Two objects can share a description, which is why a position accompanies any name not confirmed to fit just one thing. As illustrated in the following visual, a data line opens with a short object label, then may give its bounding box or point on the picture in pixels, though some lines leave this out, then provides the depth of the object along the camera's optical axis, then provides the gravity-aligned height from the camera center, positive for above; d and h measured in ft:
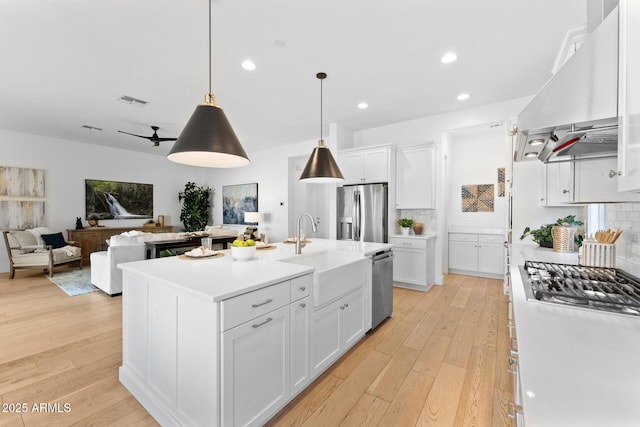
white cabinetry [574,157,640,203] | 5.97 +0.70
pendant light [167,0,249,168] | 5.34 +1.52
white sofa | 12.87 -2.42
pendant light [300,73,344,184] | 9.29 +1.52
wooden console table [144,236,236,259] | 14.37 -2.03
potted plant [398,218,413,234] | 14.87 -0.72
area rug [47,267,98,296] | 13.74 -4.09
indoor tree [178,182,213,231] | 26.32 +0.29
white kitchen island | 4.45 -2.46
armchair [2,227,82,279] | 15.85 -2.61
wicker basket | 8.46 -0.81
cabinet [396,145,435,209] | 14.53 +1.87
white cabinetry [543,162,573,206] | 6.75 +0.80
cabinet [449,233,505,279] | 15.61 -2.57
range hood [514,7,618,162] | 3.34 +1.54
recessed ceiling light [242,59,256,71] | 9.68 +5.32
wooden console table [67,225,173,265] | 19.30 -2.05
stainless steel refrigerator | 14.69 -0.10
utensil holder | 5.86 -0.93
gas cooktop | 3.68 -1.22
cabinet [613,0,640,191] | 2.65 +1.22
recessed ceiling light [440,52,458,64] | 9.21 +5.37
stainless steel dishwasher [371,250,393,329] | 9.23 -2.74
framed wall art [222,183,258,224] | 24.35 +0.84
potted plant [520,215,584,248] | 9.31 -0.72
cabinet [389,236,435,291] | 13.65 -2.64
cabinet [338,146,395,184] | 14.89 +2.70
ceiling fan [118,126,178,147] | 15.54 +4.13
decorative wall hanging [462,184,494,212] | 17.12 +0.91
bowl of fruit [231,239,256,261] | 7.11 -1.05
